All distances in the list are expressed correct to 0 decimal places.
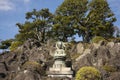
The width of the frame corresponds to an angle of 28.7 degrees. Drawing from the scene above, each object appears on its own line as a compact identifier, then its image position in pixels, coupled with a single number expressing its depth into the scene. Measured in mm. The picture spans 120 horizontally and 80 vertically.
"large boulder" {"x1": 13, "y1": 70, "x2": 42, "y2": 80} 18785
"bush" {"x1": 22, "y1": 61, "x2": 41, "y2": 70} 21270
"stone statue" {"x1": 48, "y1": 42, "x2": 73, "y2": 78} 19939
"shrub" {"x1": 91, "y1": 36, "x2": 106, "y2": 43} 27329
